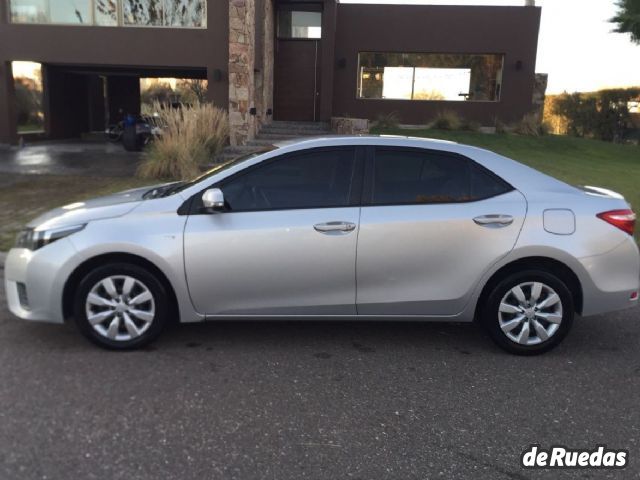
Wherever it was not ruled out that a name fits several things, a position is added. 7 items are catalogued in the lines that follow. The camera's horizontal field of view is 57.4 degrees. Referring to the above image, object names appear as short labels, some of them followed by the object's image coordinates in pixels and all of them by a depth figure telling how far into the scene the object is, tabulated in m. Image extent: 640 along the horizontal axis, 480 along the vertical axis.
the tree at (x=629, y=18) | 19.70
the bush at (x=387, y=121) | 20.15
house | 16.66
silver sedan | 4.16
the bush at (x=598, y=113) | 24.56
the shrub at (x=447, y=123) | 19.83
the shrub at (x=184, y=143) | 11.84
